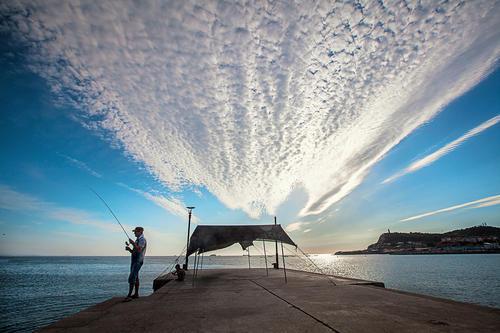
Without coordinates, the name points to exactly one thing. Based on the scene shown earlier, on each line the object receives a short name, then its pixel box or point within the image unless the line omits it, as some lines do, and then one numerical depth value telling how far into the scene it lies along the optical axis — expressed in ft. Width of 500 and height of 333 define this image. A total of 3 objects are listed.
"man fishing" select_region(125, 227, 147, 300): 23.56
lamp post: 63.21
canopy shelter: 47.75
